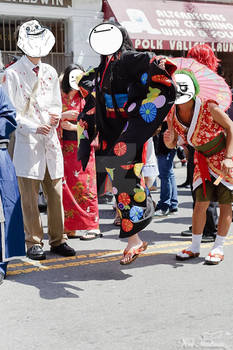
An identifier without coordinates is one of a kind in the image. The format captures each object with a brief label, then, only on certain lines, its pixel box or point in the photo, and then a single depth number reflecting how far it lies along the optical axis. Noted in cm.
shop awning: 1302
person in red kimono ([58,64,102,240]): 537
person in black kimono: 390
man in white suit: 448
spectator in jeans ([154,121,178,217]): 657
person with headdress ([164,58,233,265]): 412
